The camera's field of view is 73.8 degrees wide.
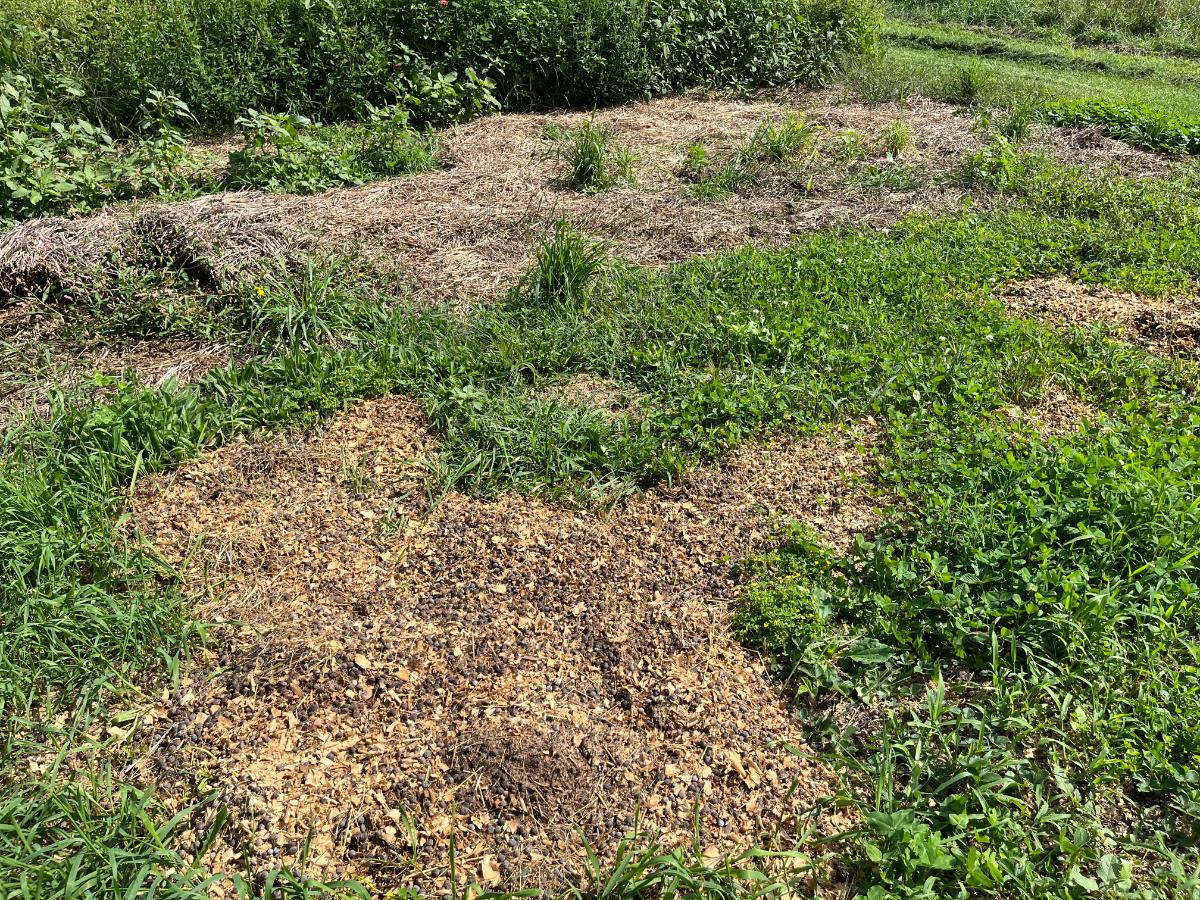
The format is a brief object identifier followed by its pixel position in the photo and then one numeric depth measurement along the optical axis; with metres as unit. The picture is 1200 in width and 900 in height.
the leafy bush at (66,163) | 4.95
